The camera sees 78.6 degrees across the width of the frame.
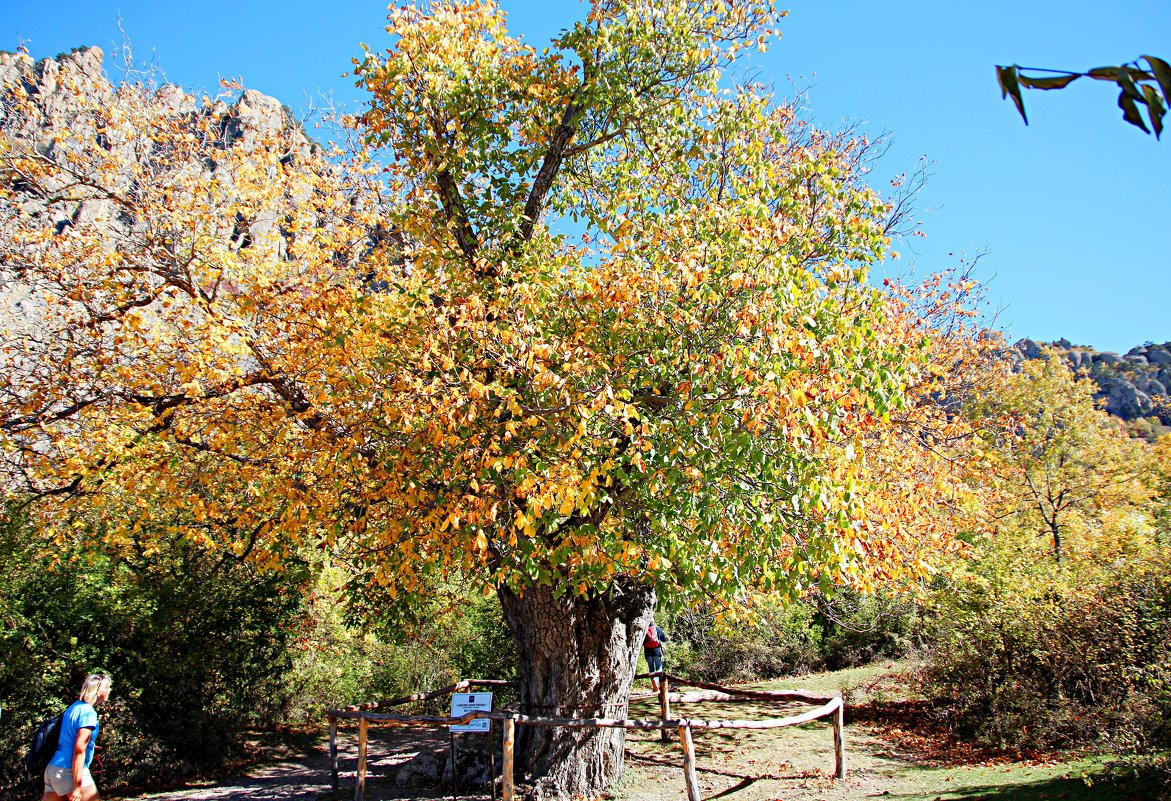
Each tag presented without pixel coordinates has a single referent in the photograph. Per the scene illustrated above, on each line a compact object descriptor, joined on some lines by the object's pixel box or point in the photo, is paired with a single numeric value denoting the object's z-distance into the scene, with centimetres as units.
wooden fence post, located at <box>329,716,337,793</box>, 970
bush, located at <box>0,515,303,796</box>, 945
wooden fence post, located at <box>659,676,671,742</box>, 1125
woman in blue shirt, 606
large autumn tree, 680
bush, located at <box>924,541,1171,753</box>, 807
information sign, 818
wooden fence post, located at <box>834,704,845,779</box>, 907
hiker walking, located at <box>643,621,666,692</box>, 1497
